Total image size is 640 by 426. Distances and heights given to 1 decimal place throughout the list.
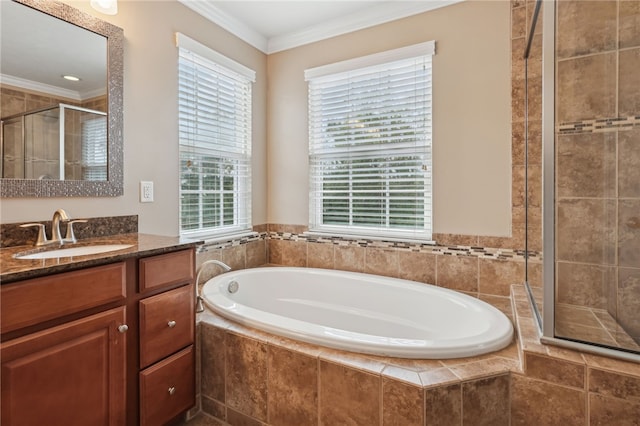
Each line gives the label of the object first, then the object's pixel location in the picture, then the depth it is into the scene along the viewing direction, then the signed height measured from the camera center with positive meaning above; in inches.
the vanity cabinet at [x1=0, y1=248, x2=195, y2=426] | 38.4 -19.4
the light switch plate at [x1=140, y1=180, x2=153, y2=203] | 76.3 +4.5
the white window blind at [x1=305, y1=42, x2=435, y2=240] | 91.2 +20.1
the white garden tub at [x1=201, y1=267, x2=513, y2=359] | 53.0 -22.8
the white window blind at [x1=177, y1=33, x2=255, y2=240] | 88.7 +21.2
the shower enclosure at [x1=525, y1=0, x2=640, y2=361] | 58.0 +10.9
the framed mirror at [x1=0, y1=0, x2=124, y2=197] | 54.9 +20.8
